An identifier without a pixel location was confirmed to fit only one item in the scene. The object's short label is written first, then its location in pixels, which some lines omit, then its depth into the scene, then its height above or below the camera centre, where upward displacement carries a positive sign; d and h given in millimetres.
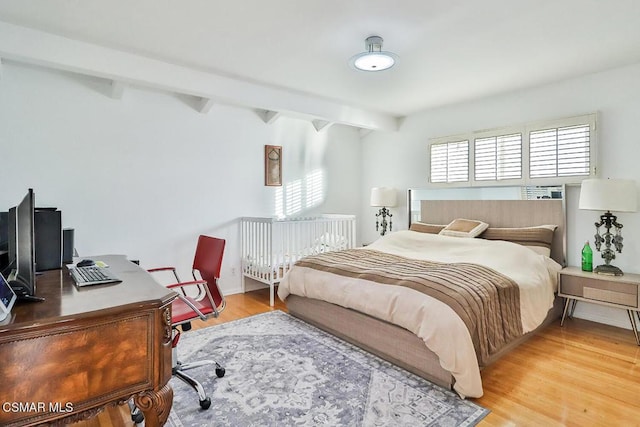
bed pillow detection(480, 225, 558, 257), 3494 -288
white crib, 4066 -416
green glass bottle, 3244 -468
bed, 2137 -654
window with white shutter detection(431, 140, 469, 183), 4422 +617
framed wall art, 4746 +603
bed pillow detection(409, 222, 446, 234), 4359 -242
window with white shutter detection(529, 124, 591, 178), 3455 +595
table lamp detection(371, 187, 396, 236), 5027 +169
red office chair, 2102 -638
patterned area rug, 1894 -1134
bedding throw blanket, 2205 -552
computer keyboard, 1624 -338
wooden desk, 1048 -489
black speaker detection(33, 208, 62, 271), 1977 -181
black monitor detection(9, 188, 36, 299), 1336 -180
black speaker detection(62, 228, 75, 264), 2369 -256
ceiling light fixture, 2623 +1167
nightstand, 2836 -697
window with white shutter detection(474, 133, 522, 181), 3945 +606
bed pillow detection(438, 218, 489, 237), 3890 -221
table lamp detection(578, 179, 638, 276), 2928 +49
